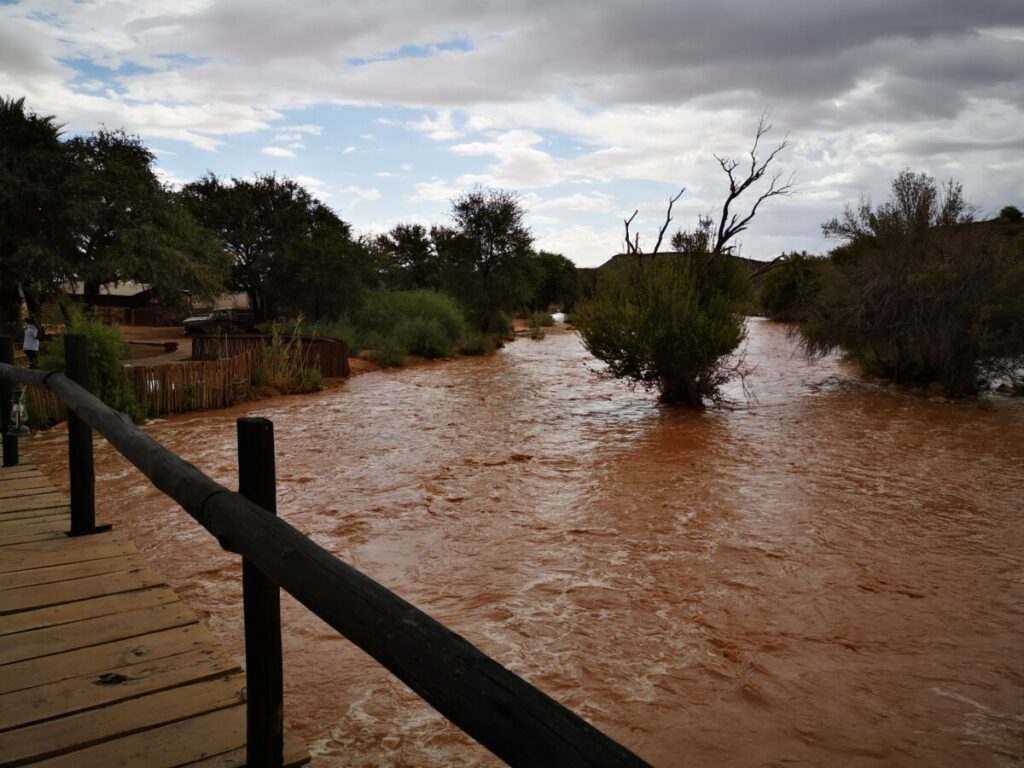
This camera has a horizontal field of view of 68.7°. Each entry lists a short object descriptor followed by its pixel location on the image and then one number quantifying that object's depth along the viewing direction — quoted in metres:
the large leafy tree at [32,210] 20.42
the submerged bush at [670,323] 13.24
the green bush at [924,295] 14.26
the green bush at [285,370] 15.95
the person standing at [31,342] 16.38
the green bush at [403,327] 23.34
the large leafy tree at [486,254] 30.27
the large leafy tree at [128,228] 21.81
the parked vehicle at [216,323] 29.27
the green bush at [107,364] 11.85
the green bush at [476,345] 27.00
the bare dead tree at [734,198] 14.16
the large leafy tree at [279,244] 27.30
